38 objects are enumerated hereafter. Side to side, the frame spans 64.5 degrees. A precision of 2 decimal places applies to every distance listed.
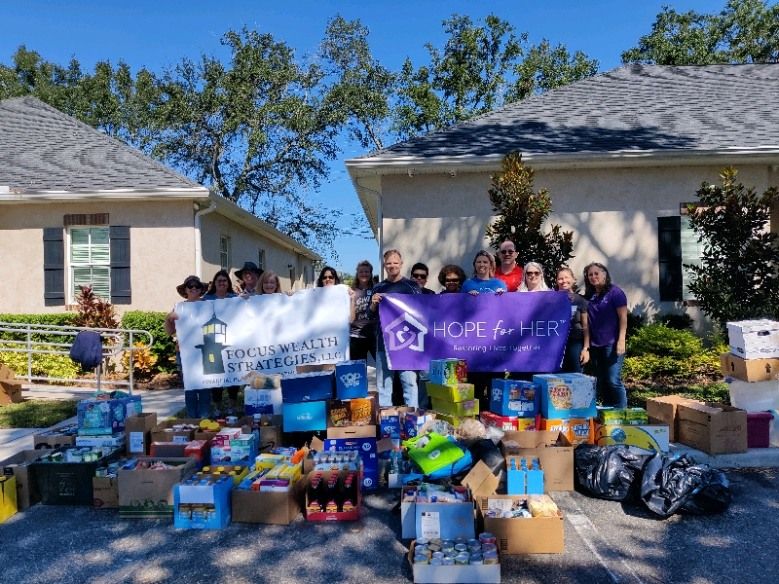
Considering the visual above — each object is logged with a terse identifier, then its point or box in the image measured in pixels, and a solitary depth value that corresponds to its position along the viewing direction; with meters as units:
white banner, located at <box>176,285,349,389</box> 6.35
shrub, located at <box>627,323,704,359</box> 9.12
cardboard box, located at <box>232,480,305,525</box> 4.21
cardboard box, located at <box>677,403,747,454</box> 5.33
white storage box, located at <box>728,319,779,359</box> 5.93
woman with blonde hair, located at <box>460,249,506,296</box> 6.19
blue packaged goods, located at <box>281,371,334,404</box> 5.41
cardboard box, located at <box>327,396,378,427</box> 5.43
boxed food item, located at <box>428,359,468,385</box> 5.60
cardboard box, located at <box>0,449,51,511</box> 4.64
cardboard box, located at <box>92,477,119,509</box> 4.62
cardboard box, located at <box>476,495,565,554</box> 3.67
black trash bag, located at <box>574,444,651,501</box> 4.49
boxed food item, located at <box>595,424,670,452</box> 5.17
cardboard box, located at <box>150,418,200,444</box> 5.28
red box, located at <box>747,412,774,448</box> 5.57
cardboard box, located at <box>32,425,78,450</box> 5.36
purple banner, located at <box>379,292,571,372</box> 6.18
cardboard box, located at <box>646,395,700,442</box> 5.78
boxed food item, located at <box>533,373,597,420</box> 5.30
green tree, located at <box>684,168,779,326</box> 7.21
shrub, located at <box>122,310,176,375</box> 10.70
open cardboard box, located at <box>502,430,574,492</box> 4.79
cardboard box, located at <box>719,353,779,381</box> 5.94
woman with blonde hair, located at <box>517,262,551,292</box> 6.13
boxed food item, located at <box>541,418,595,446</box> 5.29
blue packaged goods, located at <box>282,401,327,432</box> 5.38
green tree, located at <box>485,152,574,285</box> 8.34
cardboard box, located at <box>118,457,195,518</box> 4.39
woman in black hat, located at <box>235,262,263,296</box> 7.15
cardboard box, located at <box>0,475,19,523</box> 4.42
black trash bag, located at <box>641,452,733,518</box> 4.20
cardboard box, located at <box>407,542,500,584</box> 3.25
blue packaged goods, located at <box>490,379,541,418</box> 5.41
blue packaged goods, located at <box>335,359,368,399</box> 5.43
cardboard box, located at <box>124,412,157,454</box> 5.27
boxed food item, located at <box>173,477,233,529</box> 4.17
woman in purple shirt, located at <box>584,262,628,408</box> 5.96
